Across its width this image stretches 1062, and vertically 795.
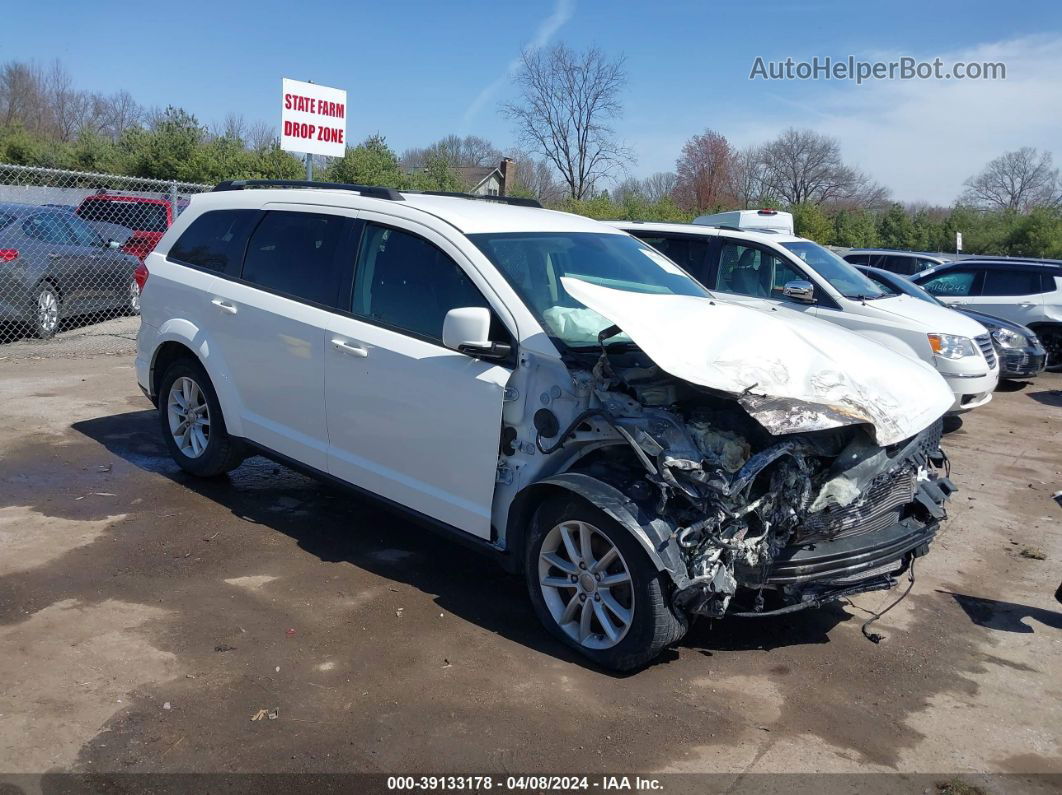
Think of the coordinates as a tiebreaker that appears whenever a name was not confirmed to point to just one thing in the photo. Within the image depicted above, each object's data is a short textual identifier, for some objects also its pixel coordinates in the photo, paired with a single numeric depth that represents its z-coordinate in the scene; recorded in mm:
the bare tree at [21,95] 56250
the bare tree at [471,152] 58875
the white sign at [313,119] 12703
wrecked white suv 3830
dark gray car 11023
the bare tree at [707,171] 41688
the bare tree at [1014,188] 49447
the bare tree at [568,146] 36781
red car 14555
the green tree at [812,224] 29188
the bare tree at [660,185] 43756
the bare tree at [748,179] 43062
